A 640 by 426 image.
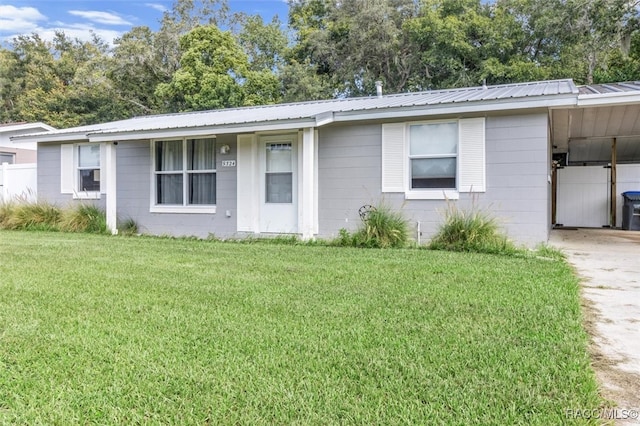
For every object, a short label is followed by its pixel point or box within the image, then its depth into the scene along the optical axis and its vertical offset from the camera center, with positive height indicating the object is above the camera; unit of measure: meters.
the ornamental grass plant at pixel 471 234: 7.00 -0.39
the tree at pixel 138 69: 24.14 +7.53
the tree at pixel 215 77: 21.70 +6.31
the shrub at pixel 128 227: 10.35 -0.42
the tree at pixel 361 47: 21.38 +7.84
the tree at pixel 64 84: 26.67 +7.61
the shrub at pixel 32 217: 11.03 -0.21
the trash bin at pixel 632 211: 11.06 -0.04
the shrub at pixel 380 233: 7.66 -0.41
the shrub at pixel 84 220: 10.33 -0.27
